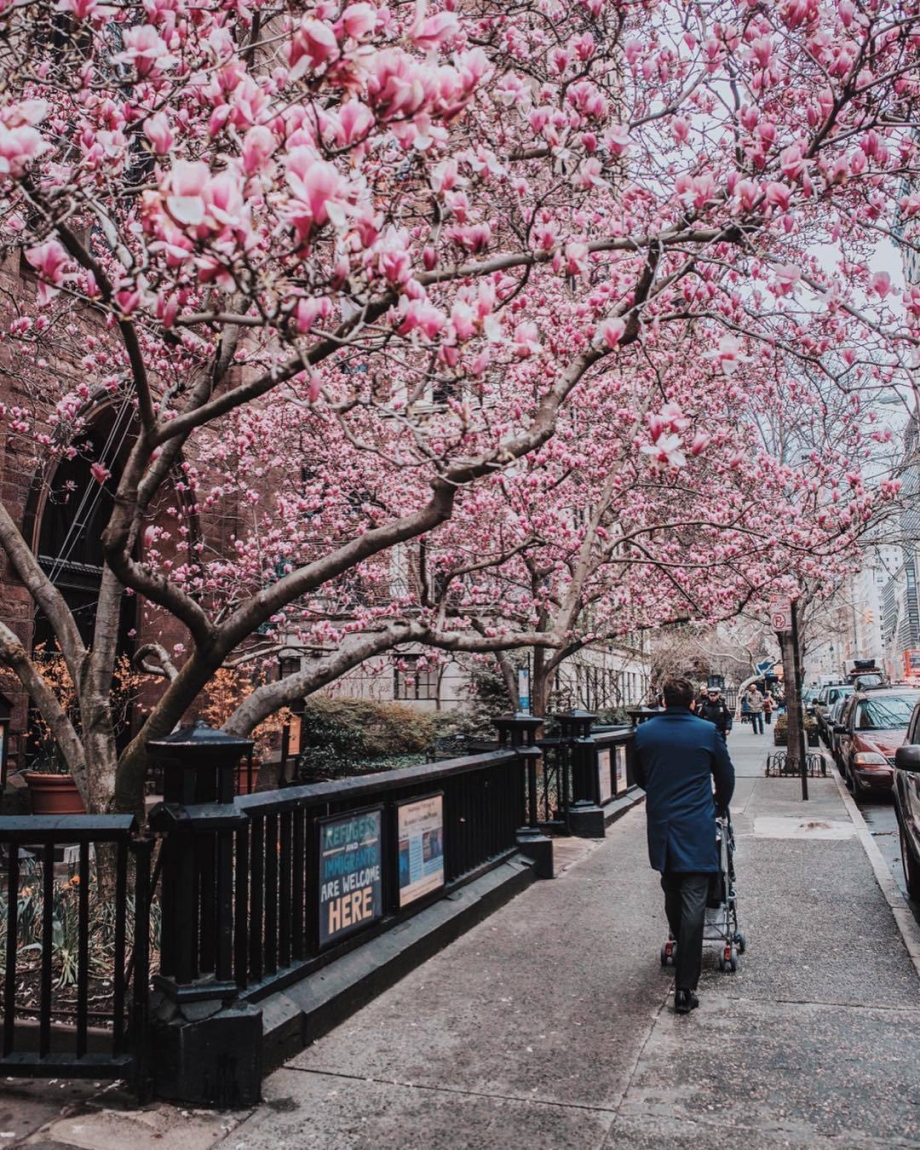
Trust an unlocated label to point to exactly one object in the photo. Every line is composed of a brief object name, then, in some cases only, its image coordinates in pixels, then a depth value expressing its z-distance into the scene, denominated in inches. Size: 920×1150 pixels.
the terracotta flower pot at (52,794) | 403.2
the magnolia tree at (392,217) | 133.8
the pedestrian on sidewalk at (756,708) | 1681.8
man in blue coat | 217.3
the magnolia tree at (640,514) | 484.1
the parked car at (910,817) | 313.4
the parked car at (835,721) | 856.9
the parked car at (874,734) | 583.5
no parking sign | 882.0
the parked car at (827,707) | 1202.0
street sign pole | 599.5
